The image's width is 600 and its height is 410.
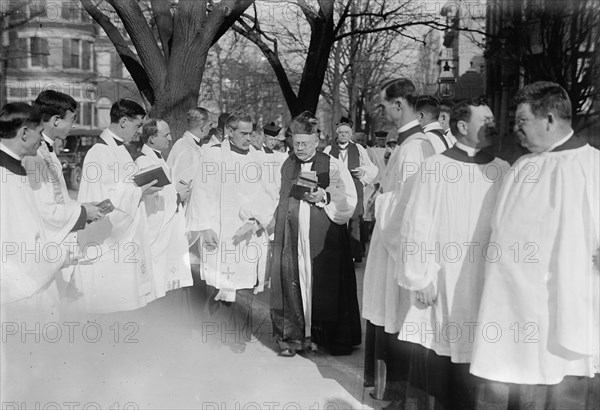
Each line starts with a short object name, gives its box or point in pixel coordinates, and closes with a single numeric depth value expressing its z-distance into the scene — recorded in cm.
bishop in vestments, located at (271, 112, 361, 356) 608
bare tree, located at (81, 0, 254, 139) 951
